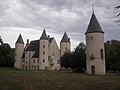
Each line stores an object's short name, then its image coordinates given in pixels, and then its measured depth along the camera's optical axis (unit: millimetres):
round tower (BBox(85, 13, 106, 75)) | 20351
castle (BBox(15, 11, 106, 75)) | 36720
